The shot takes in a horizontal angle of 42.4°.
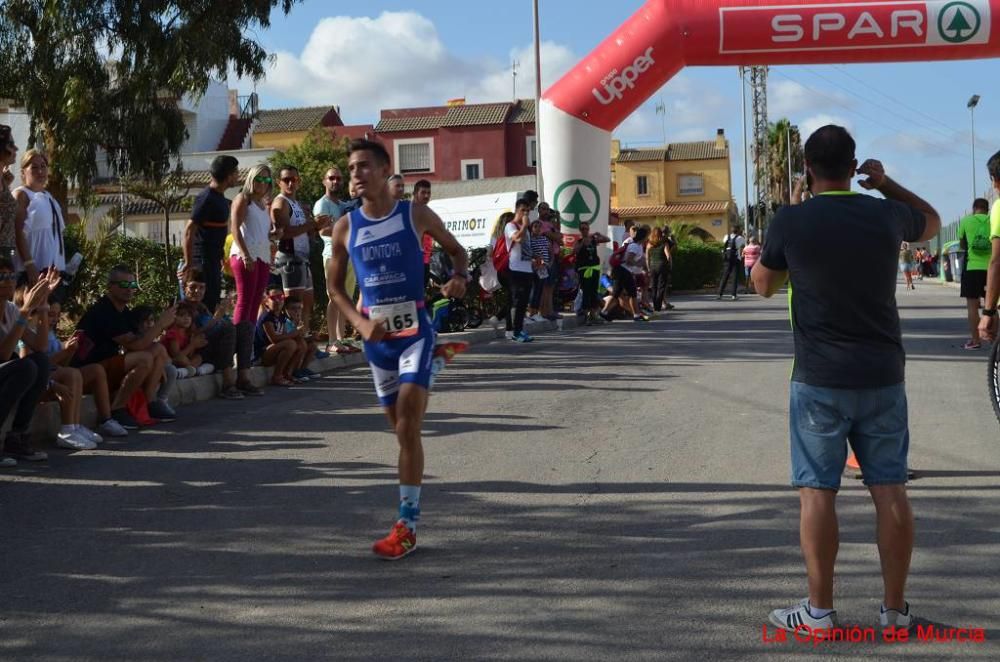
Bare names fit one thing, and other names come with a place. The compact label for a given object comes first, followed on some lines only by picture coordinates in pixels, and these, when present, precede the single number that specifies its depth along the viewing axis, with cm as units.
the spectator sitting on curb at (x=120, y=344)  931
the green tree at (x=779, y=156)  9044
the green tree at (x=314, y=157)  5925
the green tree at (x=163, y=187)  2281
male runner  602
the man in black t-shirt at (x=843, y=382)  449
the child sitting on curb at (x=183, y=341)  1080
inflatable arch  2039
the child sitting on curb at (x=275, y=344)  1218
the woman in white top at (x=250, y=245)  1150
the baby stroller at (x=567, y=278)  2127
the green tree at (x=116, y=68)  1967
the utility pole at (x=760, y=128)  6138
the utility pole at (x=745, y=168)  5994
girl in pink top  3384
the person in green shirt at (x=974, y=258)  1509
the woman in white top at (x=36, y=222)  973
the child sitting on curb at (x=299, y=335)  1245
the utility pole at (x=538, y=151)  2372
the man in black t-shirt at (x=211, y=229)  1170
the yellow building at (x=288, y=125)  7356
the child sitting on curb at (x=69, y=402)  862
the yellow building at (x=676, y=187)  8694
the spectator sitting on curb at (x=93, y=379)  894
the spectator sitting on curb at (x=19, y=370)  783
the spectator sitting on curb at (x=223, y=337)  1120
